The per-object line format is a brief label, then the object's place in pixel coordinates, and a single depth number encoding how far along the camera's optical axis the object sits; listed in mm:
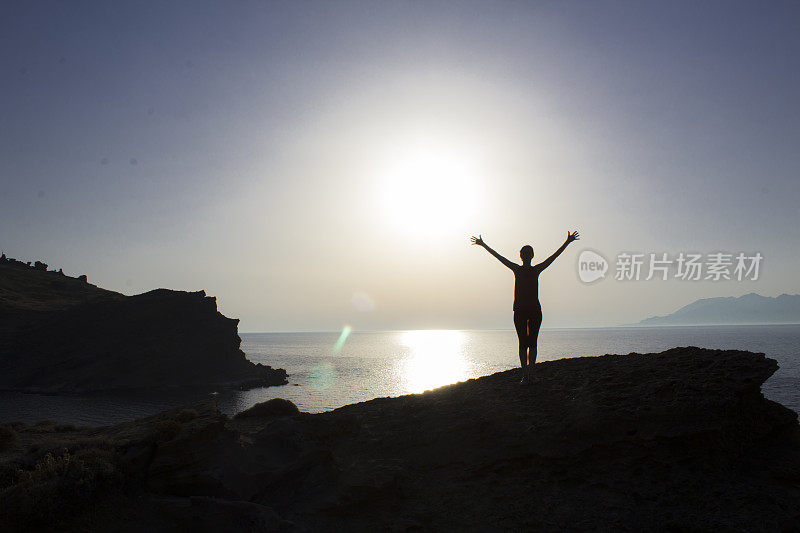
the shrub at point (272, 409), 12062
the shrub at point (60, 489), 6262
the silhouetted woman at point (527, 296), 10023
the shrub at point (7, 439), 11229
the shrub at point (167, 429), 8141
